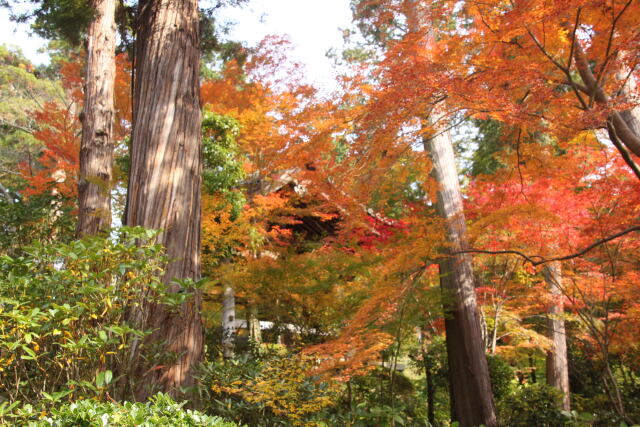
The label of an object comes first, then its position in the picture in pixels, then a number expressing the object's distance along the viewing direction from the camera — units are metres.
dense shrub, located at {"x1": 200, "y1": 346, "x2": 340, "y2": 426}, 3.77
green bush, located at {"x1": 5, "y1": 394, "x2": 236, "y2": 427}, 1.76
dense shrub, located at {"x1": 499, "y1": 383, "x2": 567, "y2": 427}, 6.30
